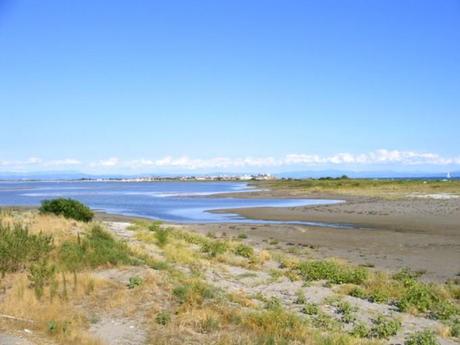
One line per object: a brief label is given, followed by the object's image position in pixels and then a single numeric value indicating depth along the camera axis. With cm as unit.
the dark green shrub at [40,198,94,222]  2931
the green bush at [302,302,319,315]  1202
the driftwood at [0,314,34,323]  1011
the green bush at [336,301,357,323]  1149
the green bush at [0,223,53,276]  1366
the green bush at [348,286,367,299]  1397
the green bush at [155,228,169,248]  2240
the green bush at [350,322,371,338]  1038
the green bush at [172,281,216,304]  1133
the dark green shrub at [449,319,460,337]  1062
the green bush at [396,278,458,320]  1211
